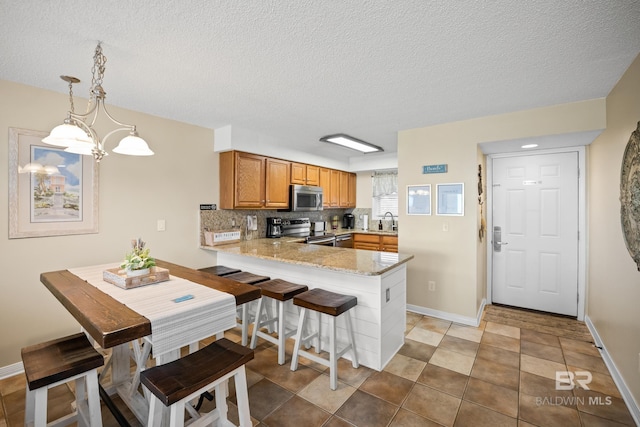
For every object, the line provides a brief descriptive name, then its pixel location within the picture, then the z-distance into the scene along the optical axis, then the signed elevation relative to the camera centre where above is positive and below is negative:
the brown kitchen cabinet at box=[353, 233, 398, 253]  5.15 -0.56
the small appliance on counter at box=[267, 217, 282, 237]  4.50 -0.23
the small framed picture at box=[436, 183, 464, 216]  3.35 +0.16
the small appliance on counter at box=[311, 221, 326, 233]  5.30 -0.26
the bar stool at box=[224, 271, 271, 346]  2.79 -0.68
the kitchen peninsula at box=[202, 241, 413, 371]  2.38 -0.65
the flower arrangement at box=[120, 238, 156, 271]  1.89 -0.32
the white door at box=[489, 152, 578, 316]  3.48 -0.26
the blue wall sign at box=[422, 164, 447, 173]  3.45 +0.54
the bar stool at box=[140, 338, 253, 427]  1.29 -0.79
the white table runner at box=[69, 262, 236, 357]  1.40 -0.51
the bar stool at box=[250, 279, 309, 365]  2.47 -0.81
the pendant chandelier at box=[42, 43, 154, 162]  1.65 +0.45
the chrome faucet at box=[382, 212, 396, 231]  5.83 -0.22
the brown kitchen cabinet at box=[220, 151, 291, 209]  3.75 +0.44
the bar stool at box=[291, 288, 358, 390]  2.16 -0.79
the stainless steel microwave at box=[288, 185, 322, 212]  4.60 +0.24
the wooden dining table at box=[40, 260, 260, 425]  1.29 -0.51
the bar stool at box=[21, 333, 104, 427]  1.38 -0.80
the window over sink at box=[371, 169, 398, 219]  5.84 +0.40
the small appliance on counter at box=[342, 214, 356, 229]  6.25 -0.19
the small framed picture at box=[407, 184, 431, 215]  3.57 +0.17
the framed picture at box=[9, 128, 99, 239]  2.35 +0.21
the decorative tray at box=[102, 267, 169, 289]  1.84 -0.44
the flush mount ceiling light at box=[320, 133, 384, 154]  3.91 +1.05
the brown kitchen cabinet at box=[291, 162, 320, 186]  4.68 +0.67
